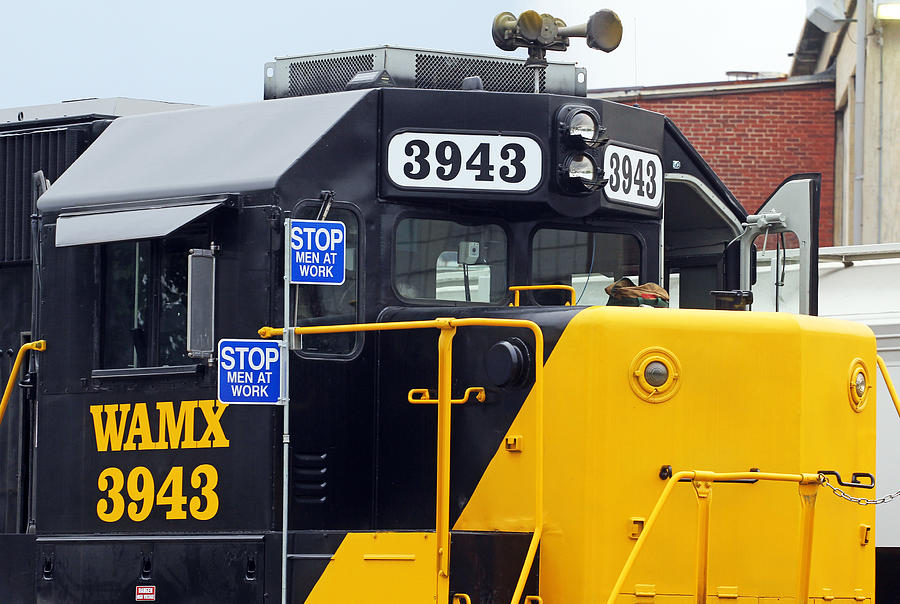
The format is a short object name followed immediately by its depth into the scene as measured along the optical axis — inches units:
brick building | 1851.6
